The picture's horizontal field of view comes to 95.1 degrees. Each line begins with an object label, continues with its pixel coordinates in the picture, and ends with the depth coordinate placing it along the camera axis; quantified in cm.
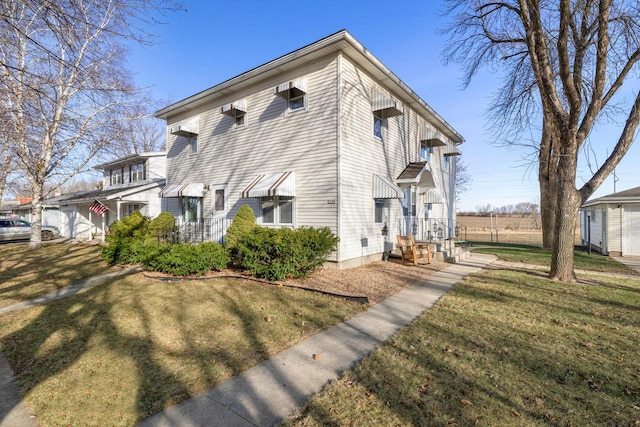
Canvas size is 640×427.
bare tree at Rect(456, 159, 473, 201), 4081
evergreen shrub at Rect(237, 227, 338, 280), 782
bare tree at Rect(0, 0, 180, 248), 470
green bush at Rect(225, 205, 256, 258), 950
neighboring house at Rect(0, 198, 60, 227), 2661
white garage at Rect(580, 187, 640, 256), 1462
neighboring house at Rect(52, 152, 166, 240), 1895
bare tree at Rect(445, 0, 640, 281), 800
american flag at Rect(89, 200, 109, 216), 1835
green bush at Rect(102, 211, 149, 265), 1089
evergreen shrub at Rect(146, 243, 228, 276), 833
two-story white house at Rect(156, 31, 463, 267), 979
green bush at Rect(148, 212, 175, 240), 1227
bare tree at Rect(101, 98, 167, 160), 1455
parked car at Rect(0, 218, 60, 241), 2120
